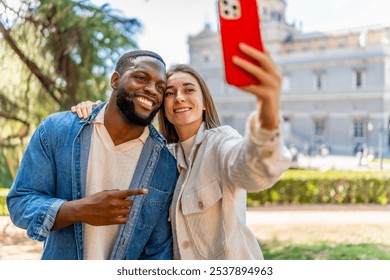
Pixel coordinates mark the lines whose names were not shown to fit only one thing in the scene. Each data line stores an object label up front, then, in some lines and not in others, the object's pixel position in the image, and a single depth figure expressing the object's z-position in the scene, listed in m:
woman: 0.85
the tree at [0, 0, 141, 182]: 2.21
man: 0.83
